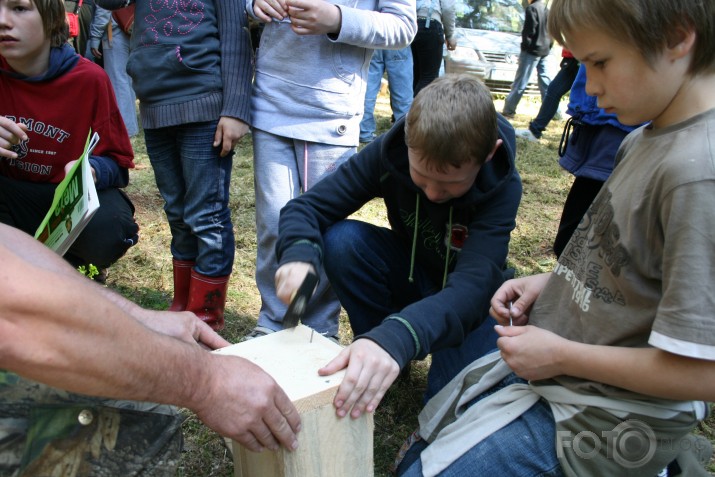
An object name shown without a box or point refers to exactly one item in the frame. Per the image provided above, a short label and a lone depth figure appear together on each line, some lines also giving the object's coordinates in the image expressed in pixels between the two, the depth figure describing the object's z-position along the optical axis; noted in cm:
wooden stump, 140
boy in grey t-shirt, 119
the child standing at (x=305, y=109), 241
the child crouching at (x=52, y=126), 252
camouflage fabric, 121
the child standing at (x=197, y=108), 242
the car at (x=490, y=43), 897
